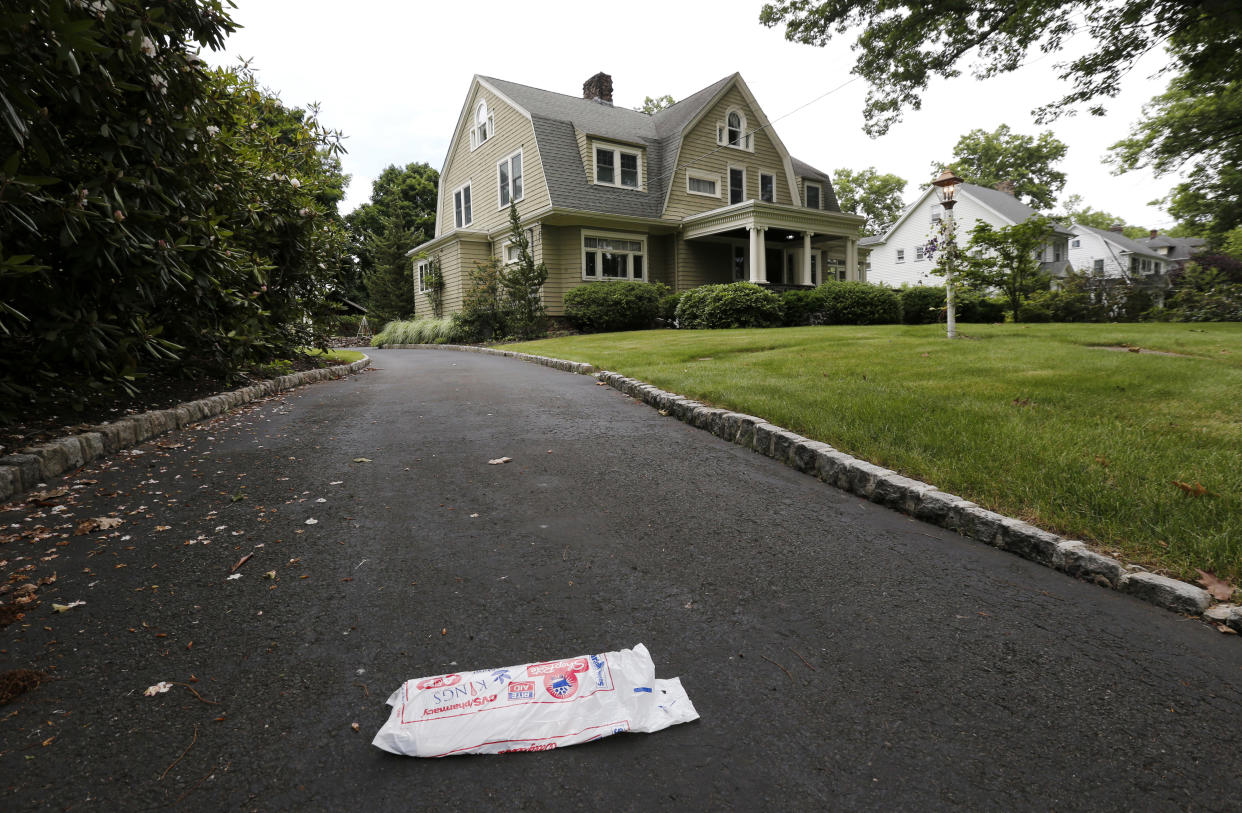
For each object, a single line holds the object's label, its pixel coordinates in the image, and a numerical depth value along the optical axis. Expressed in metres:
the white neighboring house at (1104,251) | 41.38
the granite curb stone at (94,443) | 3.58
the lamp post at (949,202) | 10.37
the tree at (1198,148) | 16.69
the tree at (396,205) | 37.75
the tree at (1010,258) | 14.71
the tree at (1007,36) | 6.53
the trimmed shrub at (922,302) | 19.88
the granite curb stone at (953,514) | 2.34
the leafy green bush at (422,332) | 19.83
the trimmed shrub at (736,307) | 16.25
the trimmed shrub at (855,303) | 17.64
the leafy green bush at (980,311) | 20.35
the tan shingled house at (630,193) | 19.11
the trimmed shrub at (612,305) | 17.52
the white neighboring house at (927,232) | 34.09
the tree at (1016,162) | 48.62
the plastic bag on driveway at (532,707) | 1.62
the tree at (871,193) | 54.34
